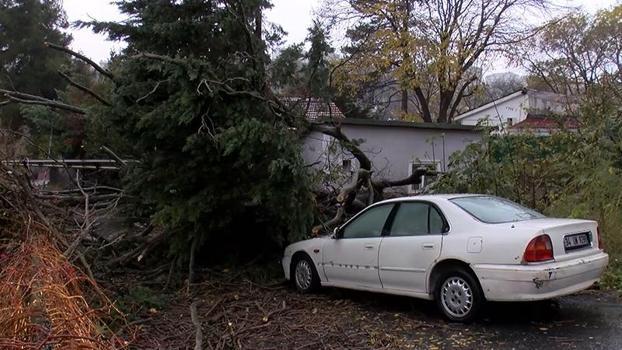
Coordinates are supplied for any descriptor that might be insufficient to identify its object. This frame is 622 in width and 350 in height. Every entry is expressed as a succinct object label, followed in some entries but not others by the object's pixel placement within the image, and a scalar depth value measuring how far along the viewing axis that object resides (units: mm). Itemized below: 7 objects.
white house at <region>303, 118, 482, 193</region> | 17078
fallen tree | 10008
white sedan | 5820
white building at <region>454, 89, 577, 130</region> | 38491
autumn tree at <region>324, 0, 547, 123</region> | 29703
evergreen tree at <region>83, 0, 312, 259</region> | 8633
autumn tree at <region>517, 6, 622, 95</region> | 34116
